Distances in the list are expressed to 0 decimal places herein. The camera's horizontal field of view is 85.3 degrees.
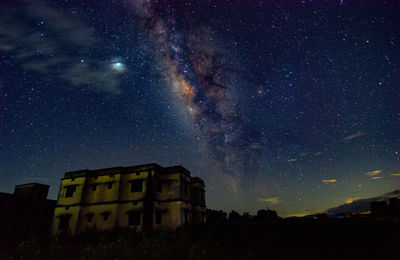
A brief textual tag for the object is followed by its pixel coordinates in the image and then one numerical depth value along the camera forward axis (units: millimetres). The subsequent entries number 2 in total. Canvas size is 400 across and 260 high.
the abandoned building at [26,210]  26250
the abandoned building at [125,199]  23359
